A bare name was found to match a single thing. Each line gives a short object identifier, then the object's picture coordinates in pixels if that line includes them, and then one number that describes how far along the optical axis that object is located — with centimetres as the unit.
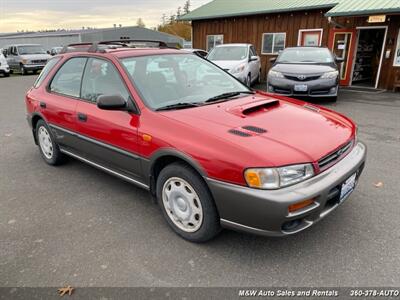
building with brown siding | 1129
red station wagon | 235
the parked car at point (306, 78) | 841
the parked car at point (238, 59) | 1035
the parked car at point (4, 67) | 1906
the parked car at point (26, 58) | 2028
